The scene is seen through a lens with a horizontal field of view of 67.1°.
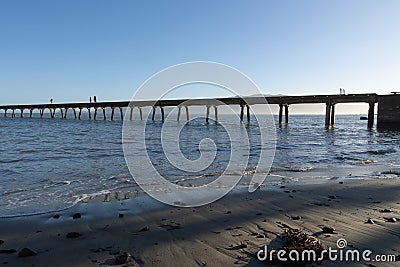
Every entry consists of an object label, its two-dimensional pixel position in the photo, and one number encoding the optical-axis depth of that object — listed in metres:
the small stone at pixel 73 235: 3.72
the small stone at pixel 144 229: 3.95
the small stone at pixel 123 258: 2.95
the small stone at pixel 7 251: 3.27
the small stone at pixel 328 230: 3.71
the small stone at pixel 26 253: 3.14
